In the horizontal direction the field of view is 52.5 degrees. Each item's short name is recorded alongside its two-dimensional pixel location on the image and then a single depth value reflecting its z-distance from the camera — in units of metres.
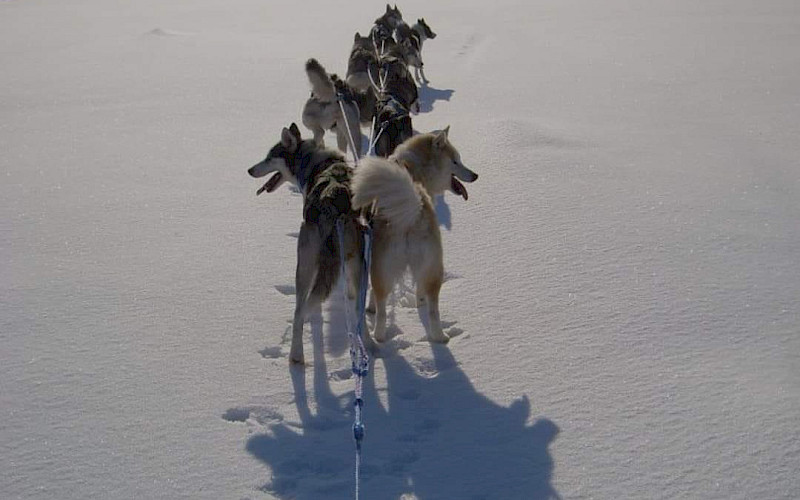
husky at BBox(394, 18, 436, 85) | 9.70
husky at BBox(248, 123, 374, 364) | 3.29
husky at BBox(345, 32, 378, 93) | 7.53
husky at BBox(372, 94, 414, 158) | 5.32
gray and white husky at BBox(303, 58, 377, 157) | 6.04
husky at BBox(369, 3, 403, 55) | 9.09
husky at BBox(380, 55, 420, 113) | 6.63
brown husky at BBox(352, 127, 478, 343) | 3.07
